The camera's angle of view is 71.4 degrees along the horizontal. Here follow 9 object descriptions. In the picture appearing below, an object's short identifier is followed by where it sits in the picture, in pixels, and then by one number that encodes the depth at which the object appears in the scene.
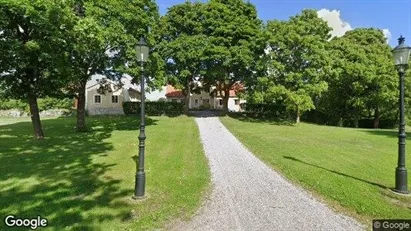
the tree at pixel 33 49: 11.96
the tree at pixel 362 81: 29.47
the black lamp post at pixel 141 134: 6.80
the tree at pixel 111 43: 15.92
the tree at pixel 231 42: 28.22
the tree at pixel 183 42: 28.53
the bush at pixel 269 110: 37.22
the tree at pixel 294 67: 26.30
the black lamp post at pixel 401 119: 7.07
